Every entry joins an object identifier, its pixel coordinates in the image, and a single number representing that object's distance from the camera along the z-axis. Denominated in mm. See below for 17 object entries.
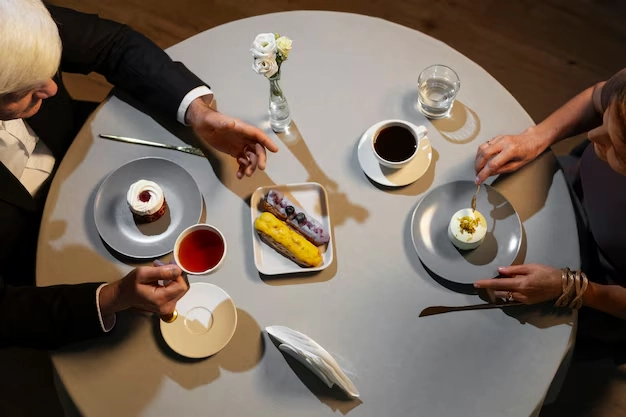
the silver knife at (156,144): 1570
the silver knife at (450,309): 1375
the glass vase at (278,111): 1496
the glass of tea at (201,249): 1383
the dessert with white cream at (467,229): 1407
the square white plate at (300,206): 1413
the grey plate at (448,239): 1413
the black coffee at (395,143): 1513
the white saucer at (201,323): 1348
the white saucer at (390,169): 1515
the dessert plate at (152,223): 1458
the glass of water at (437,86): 1593
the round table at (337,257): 1314
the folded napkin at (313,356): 1223
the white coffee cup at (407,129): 1483
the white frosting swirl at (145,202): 1432
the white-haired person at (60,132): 1266
